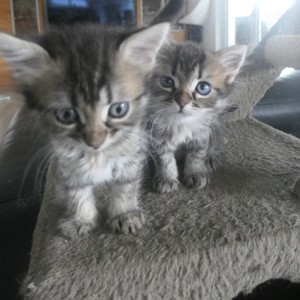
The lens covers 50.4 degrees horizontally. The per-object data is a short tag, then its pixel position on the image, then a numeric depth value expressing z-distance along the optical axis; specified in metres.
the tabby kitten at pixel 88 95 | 0.16
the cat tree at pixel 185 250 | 0.17
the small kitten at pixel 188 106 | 0.22
